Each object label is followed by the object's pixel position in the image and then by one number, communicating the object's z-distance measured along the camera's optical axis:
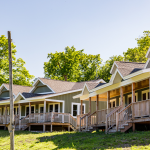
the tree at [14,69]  44.12
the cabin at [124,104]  15.84
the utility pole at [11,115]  12.98
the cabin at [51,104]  27.08
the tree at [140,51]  48.66
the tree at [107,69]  54.94
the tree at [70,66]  56.12
